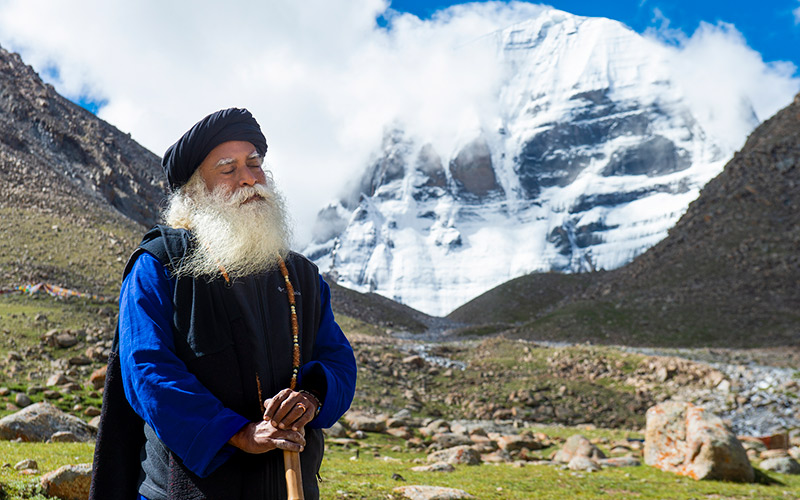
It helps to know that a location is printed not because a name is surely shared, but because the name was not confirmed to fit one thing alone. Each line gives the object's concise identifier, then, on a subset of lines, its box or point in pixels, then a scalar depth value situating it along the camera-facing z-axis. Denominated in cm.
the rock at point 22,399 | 1248
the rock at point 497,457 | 1231
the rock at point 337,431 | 1372
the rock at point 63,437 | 950
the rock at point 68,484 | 561
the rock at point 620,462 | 1188
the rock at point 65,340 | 1686
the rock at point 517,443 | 1393
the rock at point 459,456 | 1139
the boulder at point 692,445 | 1041
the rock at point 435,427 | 1536
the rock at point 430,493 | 689
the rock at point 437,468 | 1045
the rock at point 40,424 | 961
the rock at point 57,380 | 1397
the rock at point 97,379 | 1419
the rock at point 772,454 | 1272
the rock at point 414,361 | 2416
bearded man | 241
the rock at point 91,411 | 1236
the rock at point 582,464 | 1125
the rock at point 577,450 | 1276
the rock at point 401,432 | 1463
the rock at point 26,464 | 678
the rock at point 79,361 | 1567
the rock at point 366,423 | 1489
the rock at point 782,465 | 1139
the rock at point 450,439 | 1362
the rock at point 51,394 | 1312
